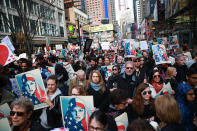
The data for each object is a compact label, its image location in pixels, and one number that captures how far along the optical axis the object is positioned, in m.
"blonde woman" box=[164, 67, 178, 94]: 3.72
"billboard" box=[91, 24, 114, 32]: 134.88
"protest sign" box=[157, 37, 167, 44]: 12.90
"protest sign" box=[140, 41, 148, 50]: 10.55
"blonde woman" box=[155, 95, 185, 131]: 1.97
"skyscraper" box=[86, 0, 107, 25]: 188.85
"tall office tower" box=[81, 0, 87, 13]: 136.04
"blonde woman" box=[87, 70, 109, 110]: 3.40
